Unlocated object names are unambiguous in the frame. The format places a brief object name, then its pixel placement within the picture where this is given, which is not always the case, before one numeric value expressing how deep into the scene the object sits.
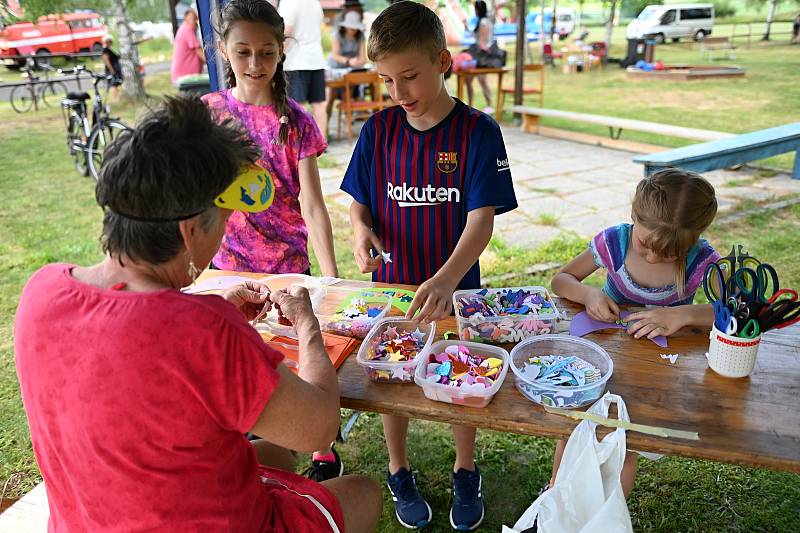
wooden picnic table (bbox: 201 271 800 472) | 1.29
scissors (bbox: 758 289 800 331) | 1.44
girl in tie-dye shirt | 2.35
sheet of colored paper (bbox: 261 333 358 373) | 1.67
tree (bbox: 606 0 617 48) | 14.50
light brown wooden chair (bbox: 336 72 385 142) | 8.48
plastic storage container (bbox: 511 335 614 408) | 1.43
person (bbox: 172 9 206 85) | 8.89
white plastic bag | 1.33
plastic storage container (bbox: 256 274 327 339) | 1.78
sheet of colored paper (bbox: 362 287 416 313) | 1.93
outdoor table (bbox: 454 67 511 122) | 9.70
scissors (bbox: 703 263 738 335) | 1.50
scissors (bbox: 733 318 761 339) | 1.47
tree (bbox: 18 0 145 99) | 11.70
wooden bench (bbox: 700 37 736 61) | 18.80
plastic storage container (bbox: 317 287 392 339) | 1.81
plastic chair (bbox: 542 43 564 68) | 20.91
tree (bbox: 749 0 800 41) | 14.73
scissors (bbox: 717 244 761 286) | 1.52
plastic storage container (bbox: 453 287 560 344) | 1.72
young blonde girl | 1.78
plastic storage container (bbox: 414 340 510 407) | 1.43
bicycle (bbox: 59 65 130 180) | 7.05
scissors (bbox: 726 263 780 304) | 1.46
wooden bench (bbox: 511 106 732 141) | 7.26
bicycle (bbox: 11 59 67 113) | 11.69
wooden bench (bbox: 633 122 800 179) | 4.82
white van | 17.20
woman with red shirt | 1.13
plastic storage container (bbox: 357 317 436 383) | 1.54
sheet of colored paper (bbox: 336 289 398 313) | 1.96
